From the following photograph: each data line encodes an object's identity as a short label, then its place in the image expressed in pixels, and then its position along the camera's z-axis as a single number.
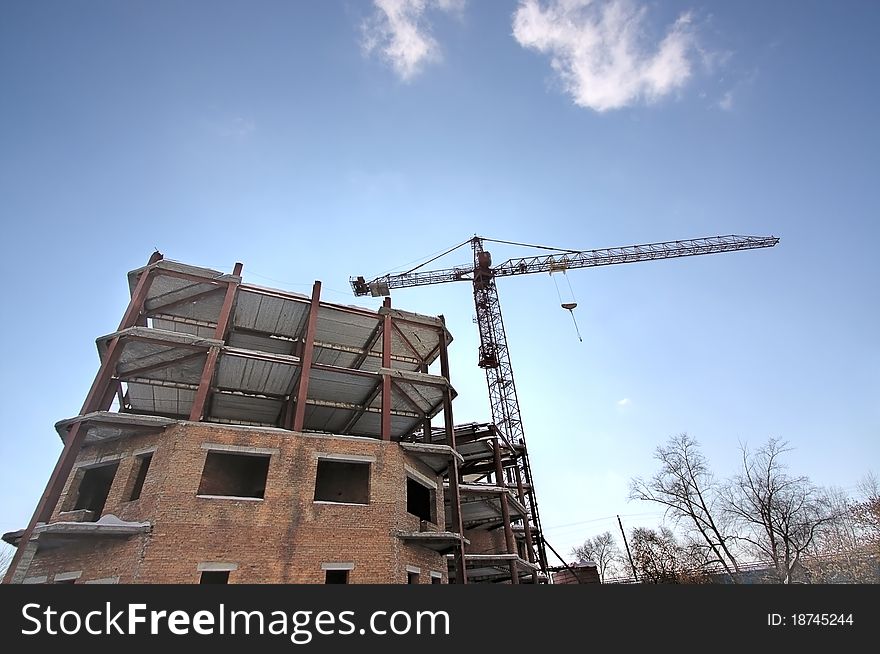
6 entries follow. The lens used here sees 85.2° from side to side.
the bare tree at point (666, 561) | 35.25
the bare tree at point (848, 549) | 32.78
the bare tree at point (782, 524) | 33.00
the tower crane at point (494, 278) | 40.62
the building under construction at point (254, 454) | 13.38
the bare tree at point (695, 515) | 34.66
